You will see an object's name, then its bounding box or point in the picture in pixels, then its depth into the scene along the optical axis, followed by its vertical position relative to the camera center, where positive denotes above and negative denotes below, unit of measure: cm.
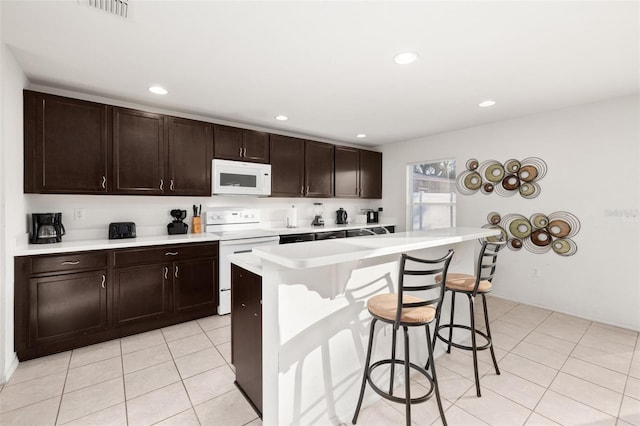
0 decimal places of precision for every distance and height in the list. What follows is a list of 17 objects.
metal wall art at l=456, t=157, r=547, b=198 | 361 +45
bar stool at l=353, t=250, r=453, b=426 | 145 -57
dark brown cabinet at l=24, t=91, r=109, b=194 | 249 +59
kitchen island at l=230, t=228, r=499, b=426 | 148 -65
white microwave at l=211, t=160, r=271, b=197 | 355 +41
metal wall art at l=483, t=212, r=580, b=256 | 337 -26
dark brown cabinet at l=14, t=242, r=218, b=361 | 233 -80
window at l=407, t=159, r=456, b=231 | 457 +26
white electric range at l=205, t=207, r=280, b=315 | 329 -31
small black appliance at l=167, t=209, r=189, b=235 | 342 -19
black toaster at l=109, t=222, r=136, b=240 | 301 -23
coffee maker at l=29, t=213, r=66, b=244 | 258 -19
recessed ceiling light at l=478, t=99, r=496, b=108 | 310 +119
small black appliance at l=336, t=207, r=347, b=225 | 516 -14
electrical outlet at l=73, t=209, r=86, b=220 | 294 -6
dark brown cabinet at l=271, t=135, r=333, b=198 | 414 +64
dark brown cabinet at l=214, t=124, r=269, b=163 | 360 +86
